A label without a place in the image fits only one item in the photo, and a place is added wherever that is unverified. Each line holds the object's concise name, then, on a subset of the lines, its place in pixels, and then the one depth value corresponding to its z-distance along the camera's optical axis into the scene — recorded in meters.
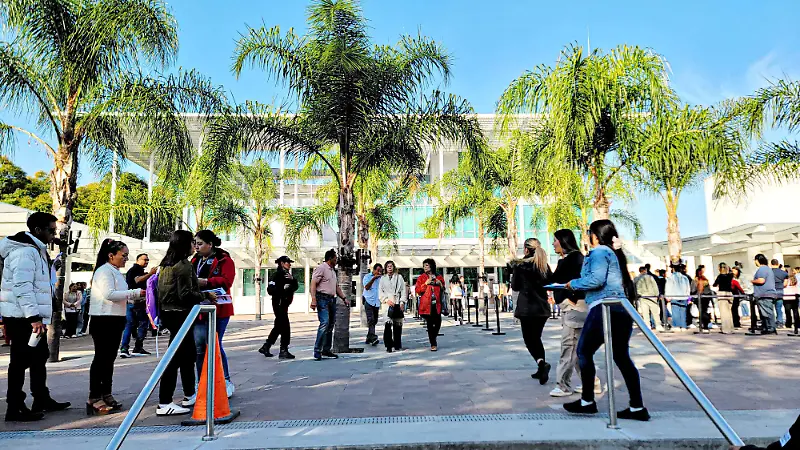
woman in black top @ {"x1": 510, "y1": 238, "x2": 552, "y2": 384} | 6.50
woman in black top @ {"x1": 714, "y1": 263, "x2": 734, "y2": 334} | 13.32
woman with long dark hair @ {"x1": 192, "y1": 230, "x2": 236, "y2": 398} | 5.92
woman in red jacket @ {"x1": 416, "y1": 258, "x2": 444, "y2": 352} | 10.06
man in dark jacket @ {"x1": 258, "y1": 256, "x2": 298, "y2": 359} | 9.05
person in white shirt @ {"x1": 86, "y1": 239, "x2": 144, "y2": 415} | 5.34
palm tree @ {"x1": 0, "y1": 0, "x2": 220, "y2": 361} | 9.62
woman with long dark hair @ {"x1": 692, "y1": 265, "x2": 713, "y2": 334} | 14.14
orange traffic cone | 4.74
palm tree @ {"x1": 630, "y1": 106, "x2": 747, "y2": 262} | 12.08
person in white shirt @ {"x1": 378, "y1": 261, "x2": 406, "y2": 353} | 10.33
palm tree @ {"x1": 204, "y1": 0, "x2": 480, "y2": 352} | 10.52
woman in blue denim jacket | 4.59
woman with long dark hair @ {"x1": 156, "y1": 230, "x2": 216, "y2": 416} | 5.19
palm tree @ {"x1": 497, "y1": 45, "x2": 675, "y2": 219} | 11.66
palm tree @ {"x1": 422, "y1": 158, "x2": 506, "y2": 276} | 22.49
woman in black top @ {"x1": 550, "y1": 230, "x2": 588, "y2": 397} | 5.52
